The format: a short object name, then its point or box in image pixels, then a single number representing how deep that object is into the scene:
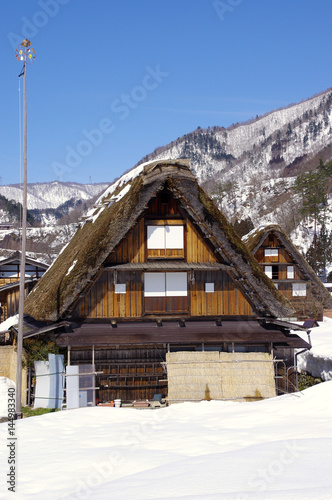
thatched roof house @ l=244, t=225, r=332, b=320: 40.25
